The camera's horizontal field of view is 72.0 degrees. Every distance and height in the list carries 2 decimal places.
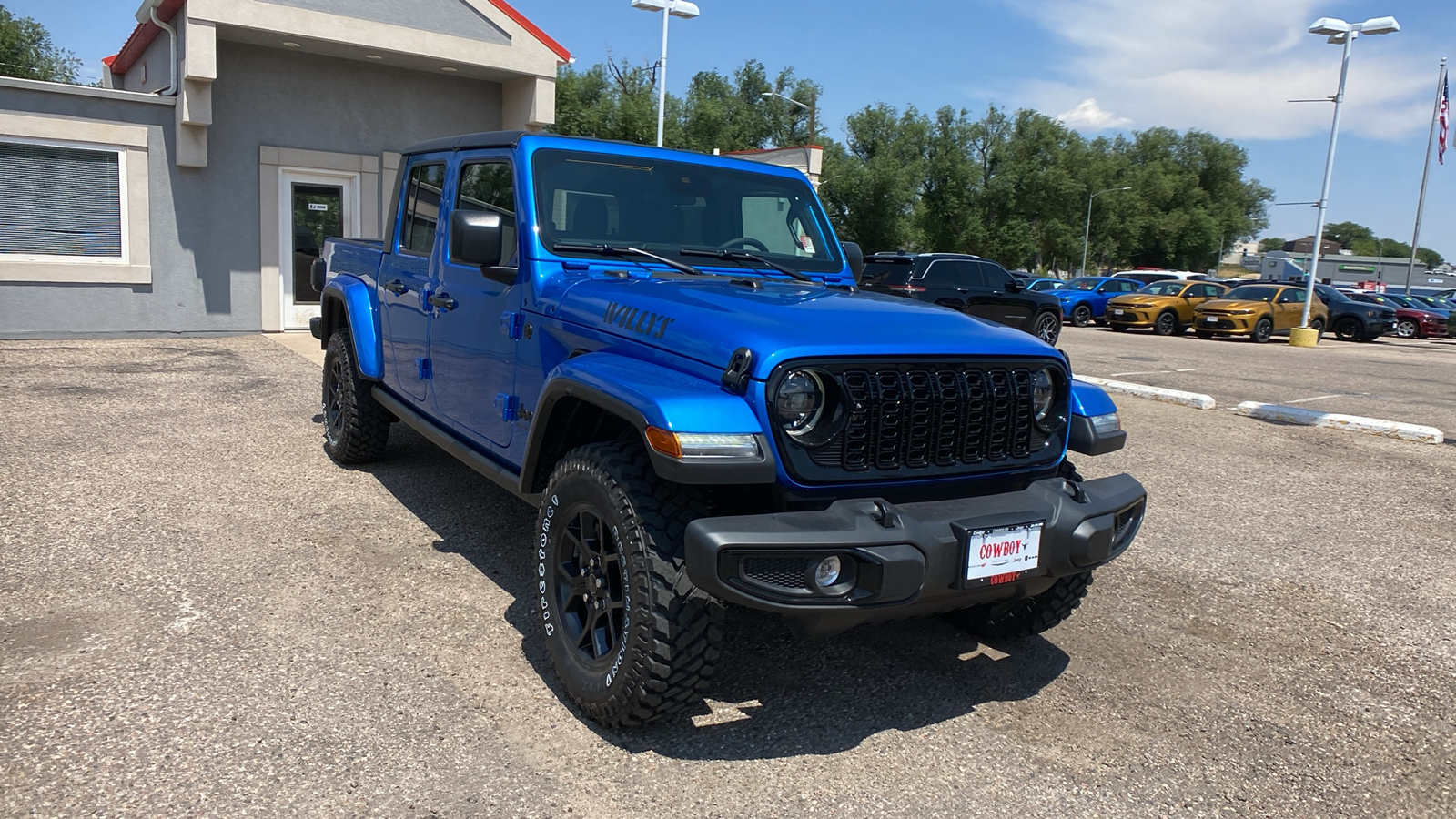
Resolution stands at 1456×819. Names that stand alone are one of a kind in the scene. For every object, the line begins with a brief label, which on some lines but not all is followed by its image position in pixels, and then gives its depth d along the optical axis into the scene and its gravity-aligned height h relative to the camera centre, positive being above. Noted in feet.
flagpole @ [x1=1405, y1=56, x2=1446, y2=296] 144.77 +14.78
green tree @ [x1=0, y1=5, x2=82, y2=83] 155.63 +26.72
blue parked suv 95.35 -1.18
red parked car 99.30 -1.67
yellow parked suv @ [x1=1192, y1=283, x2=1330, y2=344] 80.79 -1.32
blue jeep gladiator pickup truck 9.24 -1.74
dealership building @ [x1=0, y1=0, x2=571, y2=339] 38.24 +3.31
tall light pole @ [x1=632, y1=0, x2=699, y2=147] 61.46 +15.28
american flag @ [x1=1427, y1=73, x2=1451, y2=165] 90.63 +17.05
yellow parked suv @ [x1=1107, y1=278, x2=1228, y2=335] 86.38 -1.69
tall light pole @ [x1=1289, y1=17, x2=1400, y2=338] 67.15 +18.23
